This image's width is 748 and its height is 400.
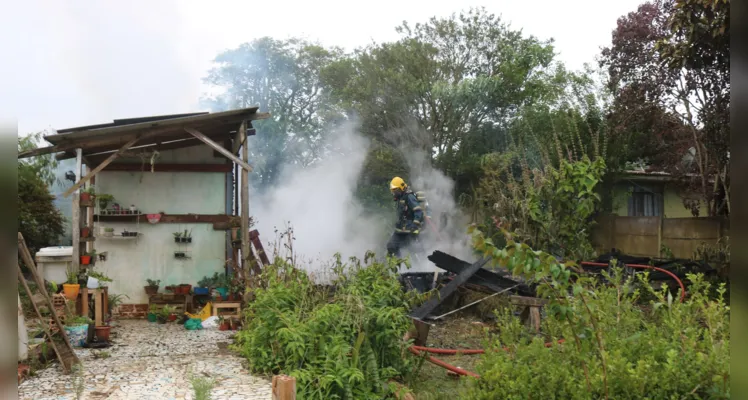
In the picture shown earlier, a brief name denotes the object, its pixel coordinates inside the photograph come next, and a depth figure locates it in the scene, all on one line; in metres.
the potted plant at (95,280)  8.60
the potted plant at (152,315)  9.99
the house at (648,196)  17.05
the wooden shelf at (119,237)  10.42
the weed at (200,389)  3.88
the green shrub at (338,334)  5.05
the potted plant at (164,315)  9.85
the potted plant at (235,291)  9.82
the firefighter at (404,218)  11.40
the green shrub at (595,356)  3.13
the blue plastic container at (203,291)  10.48
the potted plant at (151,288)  10.47
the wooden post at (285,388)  3.58
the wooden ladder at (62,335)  5.63
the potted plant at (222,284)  10.20
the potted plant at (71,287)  8.21
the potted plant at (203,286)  10.49
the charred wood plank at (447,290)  8.60
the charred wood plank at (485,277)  9.14
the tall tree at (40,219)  13.91
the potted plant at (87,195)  9.26
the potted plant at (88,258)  9.11
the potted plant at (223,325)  9.06
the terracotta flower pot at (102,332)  7.75
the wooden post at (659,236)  12.65
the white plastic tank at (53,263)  10.79
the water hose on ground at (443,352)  5.95
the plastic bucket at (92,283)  8.59
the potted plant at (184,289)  10.45
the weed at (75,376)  5.51
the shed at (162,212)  10.45
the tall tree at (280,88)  23.88
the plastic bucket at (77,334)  7.38
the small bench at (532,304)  8.14
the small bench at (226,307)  9.54
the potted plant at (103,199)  10.23
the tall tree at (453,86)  19.33
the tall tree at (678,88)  9.65
